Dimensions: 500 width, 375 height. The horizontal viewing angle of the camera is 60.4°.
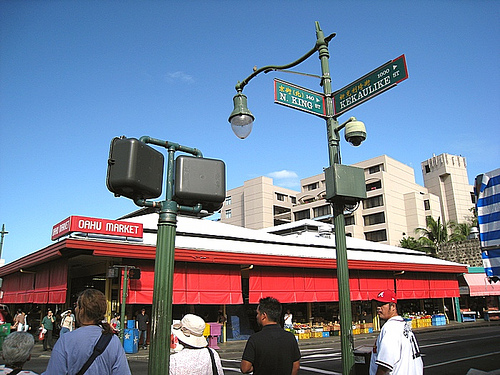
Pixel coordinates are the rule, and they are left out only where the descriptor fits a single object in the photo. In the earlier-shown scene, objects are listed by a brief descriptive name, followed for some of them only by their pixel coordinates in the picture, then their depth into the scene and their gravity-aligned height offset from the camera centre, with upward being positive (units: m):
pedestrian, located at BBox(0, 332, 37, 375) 3.57 -0.36
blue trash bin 16.59 -1.27
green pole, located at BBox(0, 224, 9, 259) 45.34 +7.84
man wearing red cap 4.41 -0.51
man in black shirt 4.14 -0.44
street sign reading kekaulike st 6.48 +3.25
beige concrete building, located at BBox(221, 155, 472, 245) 71.19 +17.41
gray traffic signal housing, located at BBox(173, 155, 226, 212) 3.95 +1.10
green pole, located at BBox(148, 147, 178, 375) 3.50 +0.15
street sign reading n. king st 6.87 +3.19
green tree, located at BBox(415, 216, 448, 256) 58.65 +9.02
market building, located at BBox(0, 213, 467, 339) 17.98 +1.70
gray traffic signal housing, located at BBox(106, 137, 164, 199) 3.61 +1.13
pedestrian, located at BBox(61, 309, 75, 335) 16.42 -0.51
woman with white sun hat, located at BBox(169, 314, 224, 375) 3.63 -0.41
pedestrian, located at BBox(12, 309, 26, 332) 17.83 -0.52
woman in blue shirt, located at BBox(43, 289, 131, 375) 3.17 -0.29
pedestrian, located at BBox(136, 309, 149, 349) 17.48 -0.75
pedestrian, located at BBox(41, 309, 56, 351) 17.39 -0.84
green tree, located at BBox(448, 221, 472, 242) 61.47 +9.48
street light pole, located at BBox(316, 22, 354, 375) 5.74 +0.95
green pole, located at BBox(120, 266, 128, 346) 15.36 +0.39
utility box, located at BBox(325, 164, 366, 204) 6.28 +1.67
